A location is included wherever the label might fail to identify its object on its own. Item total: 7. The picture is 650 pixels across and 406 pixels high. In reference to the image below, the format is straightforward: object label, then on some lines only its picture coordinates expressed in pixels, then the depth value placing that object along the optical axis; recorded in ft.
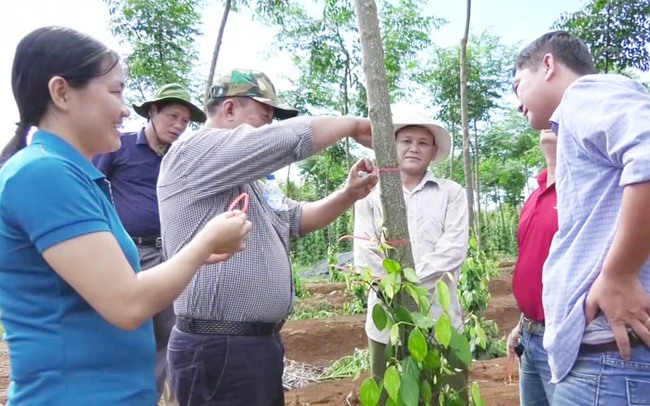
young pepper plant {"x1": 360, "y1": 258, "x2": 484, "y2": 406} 5.66
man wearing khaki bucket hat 10.85
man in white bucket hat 8.79
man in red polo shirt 6.74
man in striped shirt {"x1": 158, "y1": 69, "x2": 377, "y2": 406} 5.58
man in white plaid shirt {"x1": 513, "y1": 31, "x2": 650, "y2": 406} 3.74
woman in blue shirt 3.64
